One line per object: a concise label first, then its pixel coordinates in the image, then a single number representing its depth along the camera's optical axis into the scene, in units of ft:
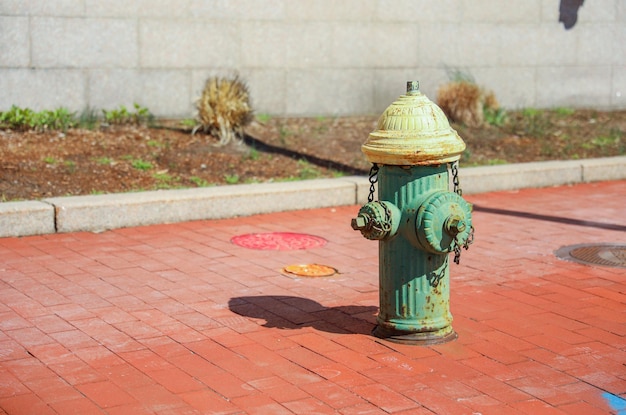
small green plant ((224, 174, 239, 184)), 31.60
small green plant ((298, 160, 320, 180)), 33.09
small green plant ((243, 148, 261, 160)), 34.60
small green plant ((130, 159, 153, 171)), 32.07
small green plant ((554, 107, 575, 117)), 47.88
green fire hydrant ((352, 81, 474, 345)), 17.07
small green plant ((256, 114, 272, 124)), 41.14
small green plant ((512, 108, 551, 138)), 42.45
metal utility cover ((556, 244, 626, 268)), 24.14
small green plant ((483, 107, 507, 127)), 43.24
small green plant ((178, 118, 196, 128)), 38.71
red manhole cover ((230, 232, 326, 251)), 25.70
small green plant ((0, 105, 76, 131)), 35.29
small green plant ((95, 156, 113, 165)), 32.10
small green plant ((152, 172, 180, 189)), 30.42
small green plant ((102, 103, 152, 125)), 37.68
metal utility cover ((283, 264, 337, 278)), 22.84
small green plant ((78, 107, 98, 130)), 37.18
